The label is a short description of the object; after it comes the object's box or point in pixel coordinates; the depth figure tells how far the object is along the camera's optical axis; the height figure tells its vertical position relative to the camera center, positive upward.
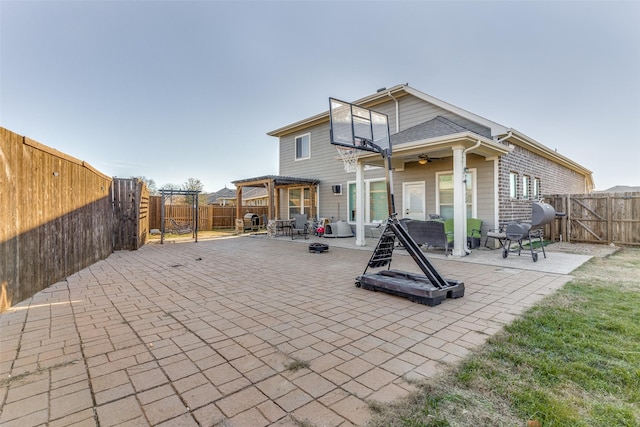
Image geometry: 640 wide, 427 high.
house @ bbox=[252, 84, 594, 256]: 7.64 +1.58
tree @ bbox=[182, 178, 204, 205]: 35.12 +4.08
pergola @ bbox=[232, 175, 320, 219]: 12.21 +1.52
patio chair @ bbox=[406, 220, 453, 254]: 6.92 -0.50
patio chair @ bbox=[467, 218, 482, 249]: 7.95 -0.54
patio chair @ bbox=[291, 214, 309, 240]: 11.73 -0.32
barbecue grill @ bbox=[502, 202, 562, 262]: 6.23 -0.28
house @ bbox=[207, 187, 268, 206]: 27.31 +2.05
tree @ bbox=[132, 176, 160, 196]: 39.00 +4.83
